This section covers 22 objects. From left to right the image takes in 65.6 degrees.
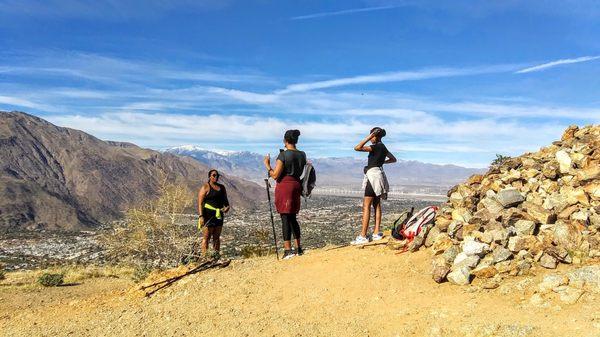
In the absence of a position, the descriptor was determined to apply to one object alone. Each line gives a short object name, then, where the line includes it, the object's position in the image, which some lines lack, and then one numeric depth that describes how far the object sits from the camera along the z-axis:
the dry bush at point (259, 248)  14.32
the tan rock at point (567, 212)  7.40
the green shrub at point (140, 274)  10.86
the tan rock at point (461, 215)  8.54
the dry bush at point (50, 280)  13.79
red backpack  9.47
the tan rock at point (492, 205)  8.19
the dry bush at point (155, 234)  17.08
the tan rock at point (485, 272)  6.95
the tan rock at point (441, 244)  8.18
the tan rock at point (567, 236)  6.86
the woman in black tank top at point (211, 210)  11.32
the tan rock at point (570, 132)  9.67
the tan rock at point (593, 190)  7.49
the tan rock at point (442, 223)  8.71
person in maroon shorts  9.52
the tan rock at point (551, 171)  8.35
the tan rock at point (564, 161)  8.29
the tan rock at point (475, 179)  9.91
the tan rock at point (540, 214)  7.43
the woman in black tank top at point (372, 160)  10.09
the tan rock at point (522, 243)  7.04
